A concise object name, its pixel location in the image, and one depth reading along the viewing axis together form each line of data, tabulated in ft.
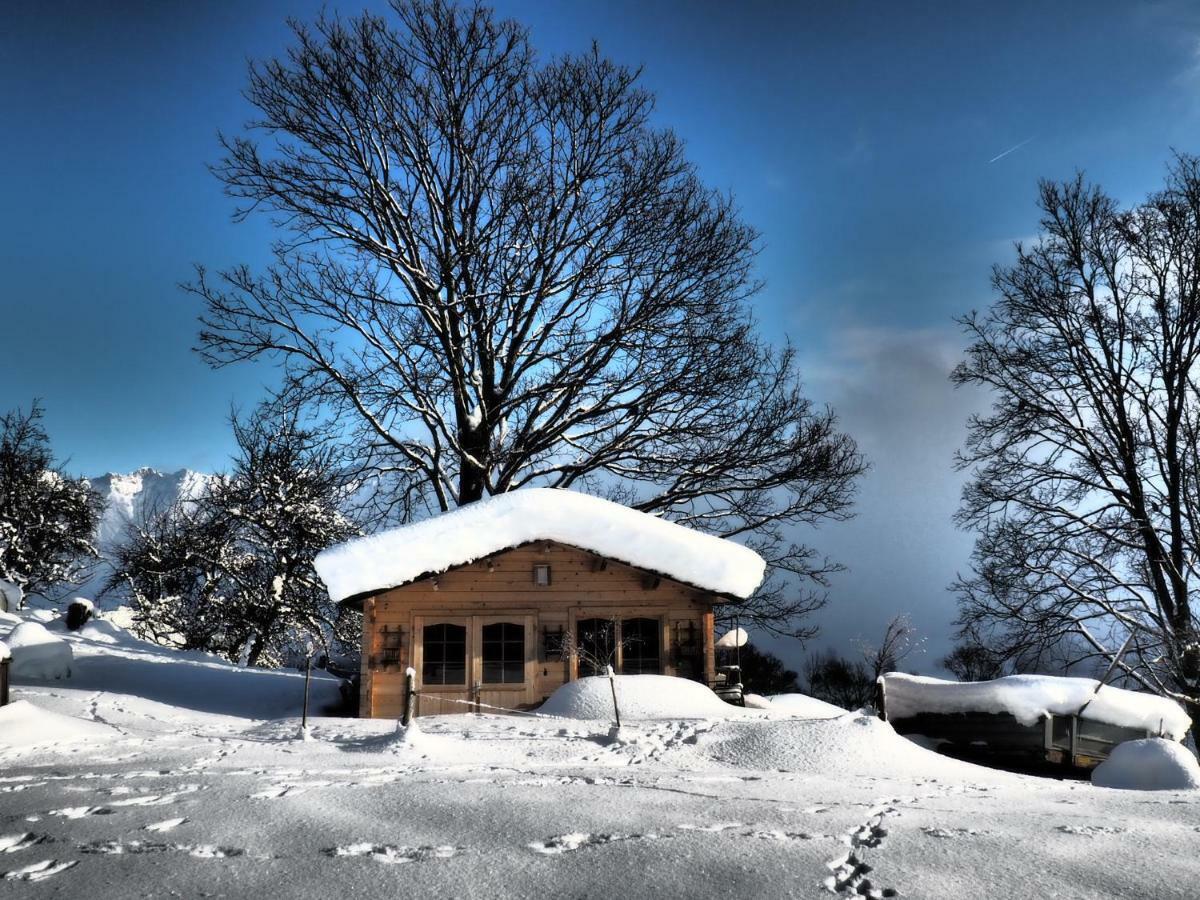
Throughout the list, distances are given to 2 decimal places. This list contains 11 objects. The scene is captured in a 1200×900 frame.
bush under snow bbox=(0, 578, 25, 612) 87.45
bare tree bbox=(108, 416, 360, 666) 83.25
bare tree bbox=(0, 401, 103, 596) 103.96
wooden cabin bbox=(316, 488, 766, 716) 48.93
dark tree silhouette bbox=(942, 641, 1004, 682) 56.13
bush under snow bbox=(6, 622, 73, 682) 56.33
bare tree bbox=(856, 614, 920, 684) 57.88
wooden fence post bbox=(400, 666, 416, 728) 35.70
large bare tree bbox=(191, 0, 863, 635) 55.01
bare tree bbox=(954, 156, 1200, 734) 51.31
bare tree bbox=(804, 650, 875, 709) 94.12
